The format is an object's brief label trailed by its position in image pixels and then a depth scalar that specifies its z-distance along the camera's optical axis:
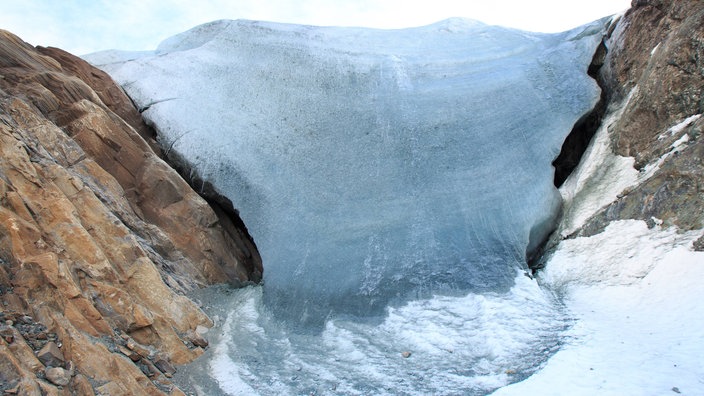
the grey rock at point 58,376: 3.90
